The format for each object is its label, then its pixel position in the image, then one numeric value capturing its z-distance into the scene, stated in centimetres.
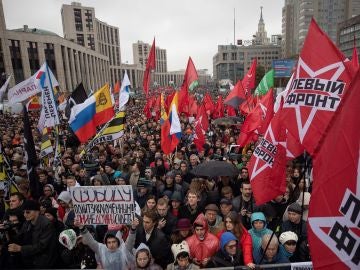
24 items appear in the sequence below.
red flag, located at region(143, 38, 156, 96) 1074
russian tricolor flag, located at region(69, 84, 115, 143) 701
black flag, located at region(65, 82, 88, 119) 899
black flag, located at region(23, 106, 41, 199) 551
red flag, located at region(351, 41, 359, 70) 535
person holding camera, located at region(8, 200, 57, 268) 363
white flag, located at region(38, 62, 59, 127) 717
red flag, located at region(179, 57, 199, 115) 1203
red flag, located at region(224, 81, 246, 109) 1195
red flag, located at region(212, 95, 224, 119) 1744
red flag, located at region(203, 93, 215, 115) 1695
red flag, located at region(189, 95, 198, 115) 1505
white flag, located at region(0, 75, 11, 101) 839
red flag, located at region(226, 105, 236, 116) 1817
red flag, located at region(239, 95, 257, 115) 1165
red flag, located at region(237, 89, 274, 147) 753
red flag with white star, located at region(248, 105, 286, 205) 432
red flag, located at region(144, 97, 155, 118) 1775
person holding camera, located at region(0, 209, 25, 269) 383
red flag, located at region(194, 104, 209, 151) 939
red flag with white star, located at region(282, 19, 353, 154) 322
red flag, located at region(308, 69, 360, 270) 180
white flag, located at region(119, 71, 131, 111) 911
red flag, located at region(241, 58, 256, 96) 1286
